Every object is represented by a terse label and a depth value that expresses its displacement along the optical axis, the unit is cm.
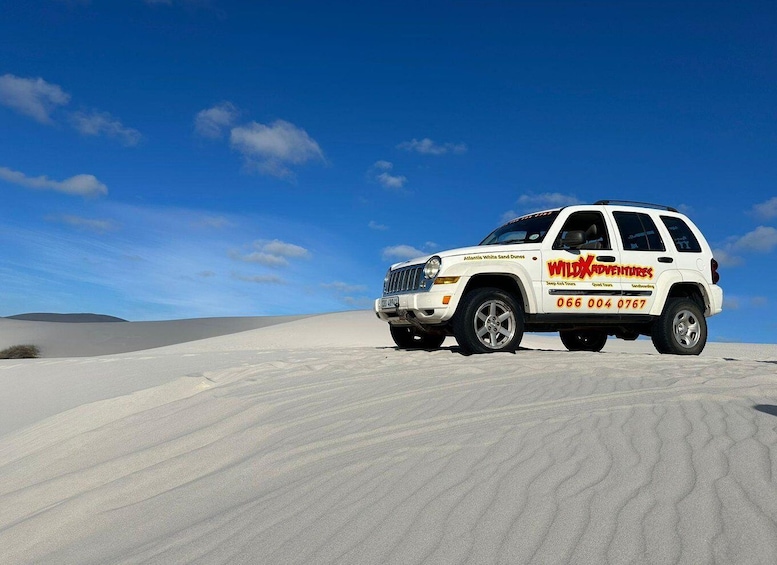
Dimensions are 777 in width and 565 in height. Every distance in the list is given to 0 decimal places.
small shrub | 2102
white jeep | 822
